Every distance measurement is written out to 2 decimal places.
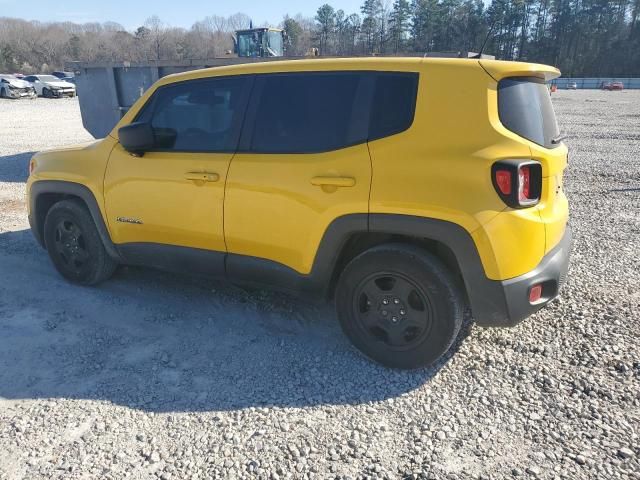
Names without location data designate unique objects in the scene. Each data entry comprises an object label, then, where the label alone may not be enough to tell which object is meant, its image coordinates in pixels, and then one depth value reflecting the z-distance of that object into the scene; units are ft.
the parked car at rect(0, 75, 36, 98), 104.34
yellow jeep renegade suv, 8.75
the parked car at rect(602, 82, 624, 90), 170.81
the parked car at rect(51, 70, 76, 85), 157.69
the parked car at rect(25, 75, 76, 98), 110.63
